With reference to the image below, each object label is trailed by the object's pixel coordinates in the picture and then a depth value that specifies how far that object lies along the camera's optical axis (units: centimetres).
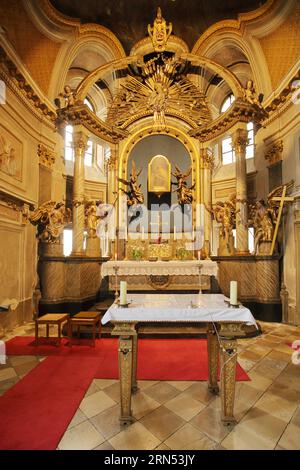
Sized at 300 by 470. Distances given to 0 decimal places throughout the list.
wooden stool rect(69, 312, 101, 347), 476
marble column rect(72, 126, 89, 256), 746
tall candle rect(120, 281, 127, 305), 277
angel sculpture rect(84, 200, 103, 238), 792
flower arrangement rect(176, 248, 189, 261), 808
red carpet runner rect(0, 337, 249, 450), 245
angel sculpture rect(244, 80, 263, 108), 738
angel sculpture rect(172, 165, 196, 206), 903
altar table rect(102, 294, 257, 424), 253
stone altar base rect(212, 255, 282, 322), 680
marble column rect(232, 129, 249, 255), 743
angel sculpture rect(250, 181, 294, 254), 693
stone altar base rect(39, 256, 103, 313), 683
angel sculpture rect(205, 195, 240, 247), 792
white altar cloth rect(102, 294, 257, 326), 255
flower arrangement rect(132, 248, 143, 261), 797
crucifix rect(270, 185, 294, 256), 636
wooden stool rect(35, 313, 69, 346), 470
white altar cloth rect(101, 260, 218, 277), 681
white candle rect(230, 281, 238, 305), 274
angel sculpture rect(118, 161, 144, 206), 900
